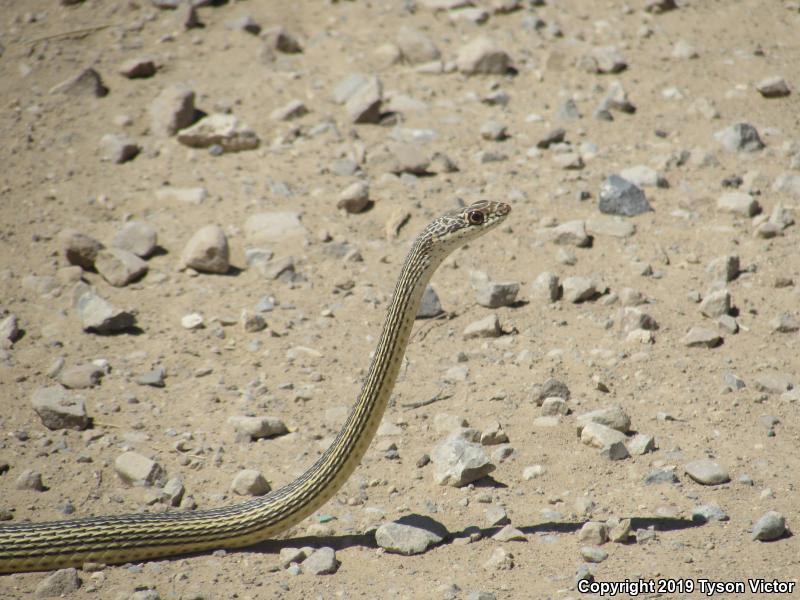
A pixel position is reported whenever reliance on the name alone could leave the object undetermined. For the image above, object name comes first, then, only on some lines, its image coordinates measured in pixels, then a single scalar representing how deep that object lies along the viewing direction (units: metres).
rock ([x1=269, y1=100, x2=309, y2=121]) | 16.27
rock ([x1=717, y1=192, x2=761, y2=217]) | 13.09
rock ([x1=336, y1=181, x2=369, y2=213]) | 14.07
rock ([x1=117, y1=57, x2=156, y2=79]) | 17.23
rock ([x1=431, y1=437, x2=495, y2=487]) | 9.34
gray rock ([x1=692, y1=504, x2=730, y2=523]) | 8.53
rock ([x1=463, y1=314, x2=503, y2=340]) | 11.77
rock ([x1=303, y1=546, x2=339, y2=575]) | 8.45
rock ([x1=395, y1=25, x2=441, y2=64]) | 17.61
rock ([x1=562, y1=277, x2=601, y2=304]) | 12.08
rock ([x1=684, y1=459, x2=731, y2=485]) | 9.00
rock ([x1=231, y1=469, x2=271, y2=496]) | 9.62
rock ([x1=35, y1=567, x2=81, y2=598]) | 8.40
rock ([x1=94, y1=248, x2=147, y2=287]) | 13.08
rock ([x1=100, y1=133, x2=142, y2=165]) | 15.49
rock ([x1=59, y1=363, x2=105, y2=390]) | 11.36
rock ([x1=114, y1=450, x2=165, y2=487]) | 9.84
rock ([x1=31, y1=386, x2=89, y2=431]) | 10.59
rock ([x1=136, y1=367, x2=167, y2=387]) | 11.41
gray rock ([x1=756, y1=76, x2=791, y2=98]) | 15.51
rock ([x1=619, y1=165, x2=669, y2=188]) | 14.05
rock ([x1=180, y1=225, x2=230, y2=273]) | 13.09
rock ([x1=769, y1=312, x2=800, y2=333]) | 11.13
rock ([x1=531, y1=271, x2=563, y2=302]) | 12.22
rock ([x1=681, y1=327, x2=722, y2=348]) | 11.05
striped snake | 8.71
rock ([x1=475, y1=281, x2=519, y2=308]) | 12.18
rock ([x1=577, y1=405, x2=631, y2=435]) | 9.86
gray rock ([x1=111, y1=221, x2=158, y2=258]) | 13.49
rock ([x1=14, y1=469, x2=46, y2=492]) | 9.80
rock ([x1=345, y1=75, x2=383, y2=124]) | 15.98
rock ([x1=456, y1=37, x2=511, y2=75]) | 16.98
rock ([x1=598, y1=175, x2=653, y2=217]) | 13.59
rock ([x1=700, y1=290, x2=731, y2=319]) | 11.48
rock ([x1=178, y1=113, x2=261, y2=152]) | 15.61
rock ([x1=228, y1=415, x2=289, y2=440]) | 10.45
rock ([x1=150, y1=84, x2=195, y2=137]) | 15.97
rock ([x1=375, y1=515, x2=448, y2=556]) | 8.60
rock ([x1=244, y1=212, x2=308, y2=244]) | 13.79
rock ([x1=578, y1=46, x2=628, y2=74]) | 16.70
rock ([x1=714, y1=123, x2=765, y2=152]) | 14.48
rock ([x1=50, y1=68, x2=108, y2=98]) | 17.00
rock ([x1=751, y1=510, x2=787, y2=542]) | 8.05
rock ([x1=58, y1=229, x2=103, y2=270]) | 13.17
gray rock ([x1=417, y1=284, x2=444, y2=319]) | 12.27
